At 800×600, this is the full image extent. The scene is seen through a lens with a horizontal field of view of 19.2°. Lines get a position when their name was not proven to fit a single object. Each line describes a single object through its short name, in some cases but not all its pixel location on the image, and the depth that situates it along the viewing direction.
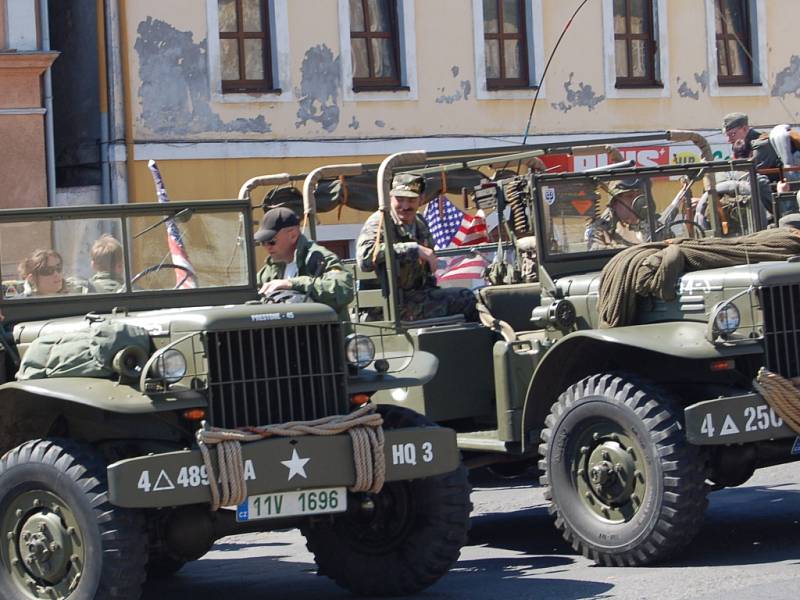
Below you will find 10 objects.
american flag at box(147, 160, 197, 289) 11.63
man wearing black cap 11.41
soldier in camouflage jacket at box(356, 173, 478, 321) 13.36
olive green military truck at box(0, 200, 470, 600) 9.38
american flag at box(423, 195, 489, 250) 15.99
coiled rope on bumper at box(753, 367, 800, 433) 11.07
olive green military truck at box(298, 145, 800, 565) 11.08
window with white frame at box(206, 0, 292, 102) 26.12
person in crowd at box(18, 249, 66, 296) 11.24
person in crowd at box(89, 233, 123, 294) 11.37
